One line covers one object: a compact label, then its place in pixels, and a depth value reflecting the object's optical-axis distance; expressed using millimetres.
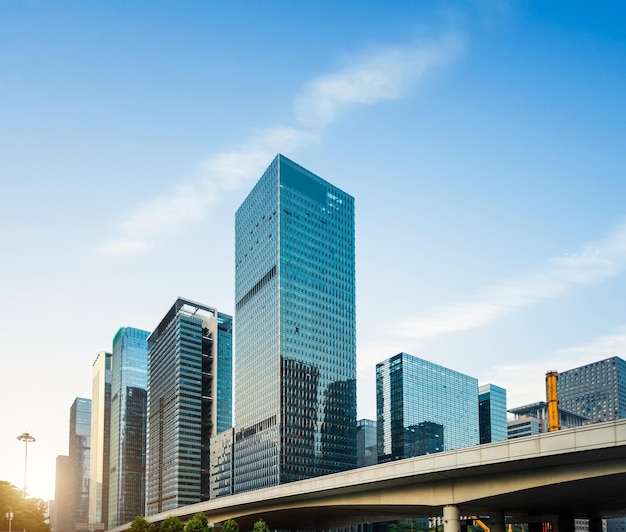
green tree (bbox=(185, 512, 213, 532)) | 89188
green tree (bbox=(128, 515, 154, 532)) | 111825
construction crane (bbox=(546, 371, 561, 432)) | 90062
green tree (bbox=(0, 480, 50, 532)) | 121750
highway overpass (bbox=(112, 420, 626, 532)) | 40656
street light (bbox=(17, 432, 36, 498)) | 91125
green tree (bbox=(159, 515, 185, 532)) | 97225
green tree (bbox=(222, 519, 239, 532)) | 88000
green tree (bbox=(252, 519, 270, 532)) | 81062
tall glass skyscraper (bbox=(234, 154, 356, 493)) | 186625
